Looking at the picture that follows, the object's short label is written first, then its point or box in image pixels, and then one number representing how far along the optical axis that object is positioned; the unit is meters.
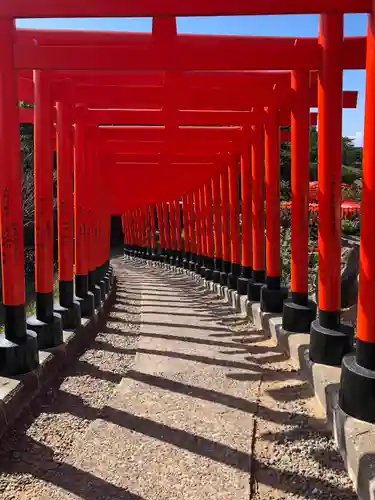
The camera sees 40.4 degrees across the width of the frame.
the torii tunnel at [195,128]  3.52
